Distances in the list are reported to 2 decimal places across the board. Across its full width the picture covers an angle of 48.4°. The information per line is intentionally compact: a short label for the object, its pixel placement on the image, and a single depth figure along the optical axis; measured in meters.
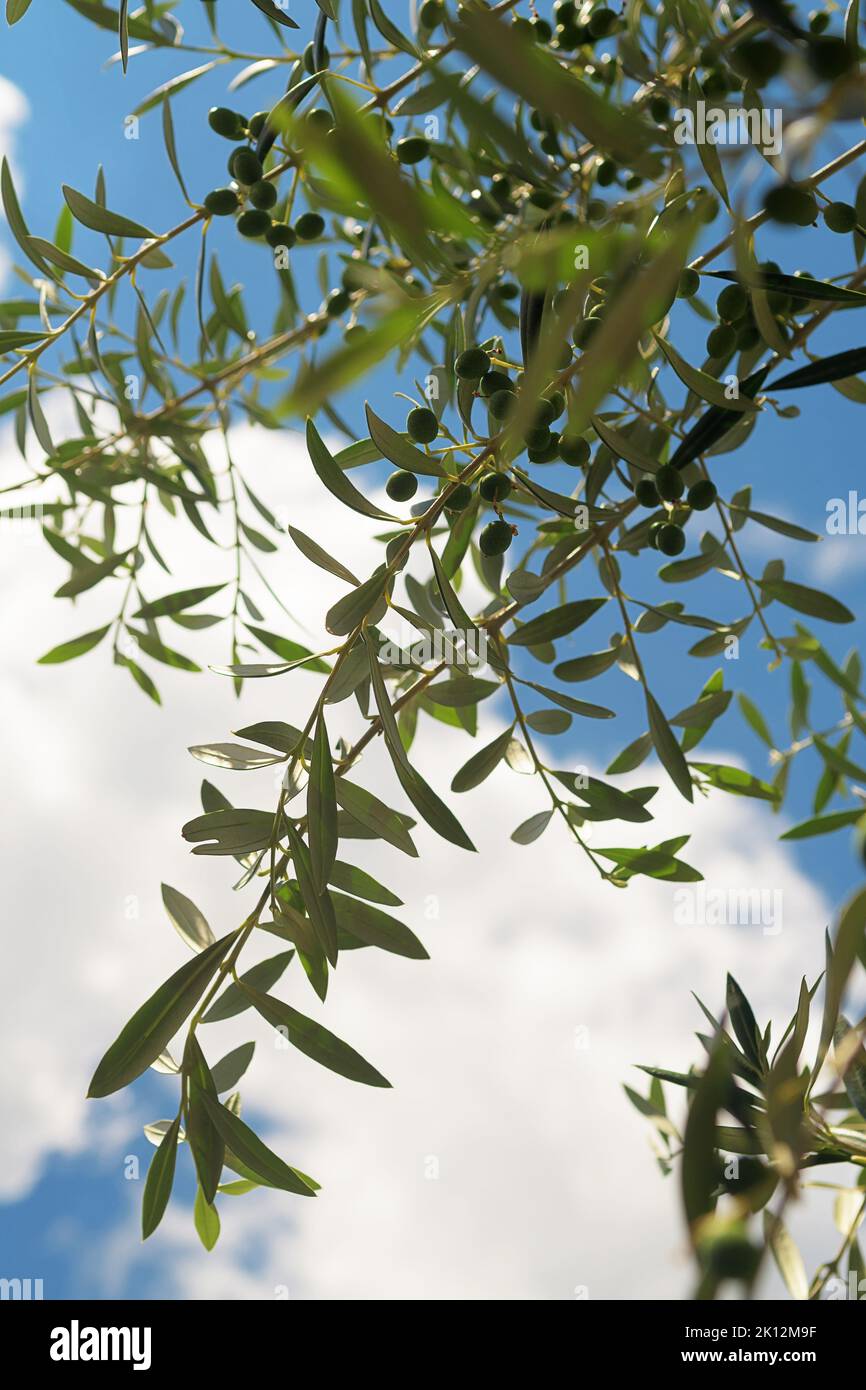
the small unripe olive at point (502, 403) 0.78
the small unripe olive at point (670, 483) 0.91
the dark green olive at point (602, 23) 1.21
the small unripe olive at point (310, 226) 1.25
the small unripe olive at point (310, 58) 0.96
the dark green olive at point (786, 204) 0.45
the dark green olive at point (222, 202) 1.12
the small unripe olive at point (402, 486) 0.94
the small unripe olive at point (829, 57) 0.39
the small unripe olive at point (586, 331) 0.83
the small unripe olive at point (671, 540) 1.00
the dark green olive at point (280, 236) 1.19
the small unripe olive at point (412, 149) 1.14
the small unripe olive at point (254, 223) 1.17
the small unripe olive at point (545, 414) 0.83
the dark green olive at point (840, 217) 0.89
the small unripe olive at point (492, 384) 0.84
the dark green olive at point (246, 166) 1.09
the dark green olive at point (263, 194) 1.14
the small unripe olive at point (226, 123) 1.15
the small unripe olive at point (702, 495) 0.96
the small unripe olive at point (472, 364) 0.82
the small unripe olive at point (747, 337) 0.90
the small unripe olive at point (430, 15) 1.06
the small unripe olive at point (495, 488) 0.85
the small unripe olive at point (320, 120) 1.00
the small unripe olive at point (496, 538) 0.89
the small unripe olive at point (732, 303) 0.87
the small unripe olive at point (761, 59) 0.40
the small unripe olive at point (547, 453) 0.90
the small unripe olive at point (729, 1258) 0.30
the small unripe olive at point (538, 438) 0.85
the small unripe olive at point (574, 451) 0.93
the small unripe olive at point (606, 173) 1.21
